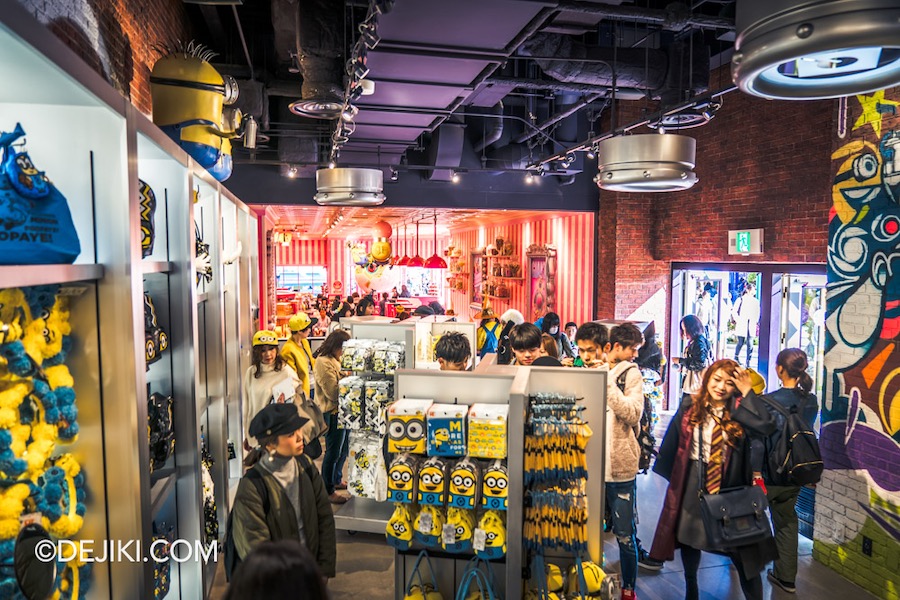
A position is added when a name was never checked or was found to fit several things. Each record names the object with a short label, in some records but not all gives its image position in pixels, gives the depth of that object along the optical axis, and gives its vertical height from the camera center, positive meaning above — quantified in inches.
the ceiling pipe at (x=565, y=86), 253.4 +81.7
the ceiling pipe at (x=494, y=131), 345.7 +82.8
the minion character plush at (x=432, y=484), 116.3 -40.3
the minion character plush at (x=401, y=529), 121.1 -50.8
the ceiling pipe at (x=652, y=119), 184.8 +55.4
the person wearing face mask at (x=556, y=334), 275.3 -27.1
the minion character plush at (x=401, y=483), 117.3 -40.3
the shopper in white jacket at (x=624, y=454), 146.9 -44.5
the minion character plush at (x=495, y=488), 114.7 -40.5
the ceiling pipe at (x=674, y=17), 183.6 +80.4
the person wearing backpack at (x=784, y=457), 156.2 -46.9
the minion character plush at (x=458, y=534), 117.4 -50.4
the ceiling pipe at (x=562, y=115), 290.8 +80.9
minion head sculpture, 135.2 +40.0
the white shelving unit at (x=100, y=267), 65.2 +1.3
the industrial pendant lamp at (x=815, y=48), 64.1 +25.6
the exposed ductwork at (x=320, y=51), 155.6 +59.3
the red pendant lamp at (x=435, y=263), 468.4 +9.9
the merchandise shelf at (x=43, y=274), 57.9 +0.3
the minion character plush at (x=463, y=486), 114.8 -40.1
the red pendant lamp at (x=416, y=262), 496.7 +11.2
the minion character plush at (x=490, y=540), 116.3 -50.9
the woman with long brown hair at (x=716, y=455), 137.0 -41.4
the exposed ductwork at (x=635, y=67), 235.0 +81.7
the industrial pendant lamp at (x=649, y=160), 139.6 +26.9
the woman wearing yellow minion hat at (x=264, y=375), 197.6 -33.1
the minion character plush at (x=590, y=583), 117.6 -60.7
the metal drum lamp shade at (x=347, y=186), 203.3 +30.4
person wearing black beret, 108.5 -41.5
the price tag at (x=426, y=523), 118.9 -48.6
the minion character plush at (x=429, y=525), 119.0 -49.4
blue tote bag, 62.2 +6.7
